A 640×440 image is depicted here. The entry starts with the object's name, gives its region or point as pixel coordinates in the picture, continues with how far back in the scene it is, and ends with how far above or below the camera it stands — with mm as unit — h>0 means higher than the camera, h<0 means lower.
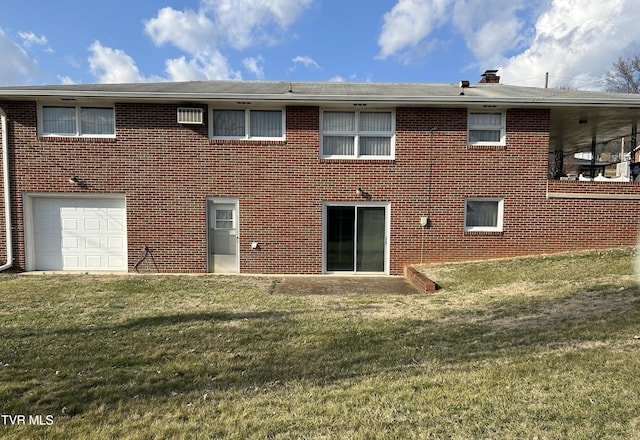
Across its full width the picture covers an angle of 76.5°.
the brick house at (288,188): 9953 +346
